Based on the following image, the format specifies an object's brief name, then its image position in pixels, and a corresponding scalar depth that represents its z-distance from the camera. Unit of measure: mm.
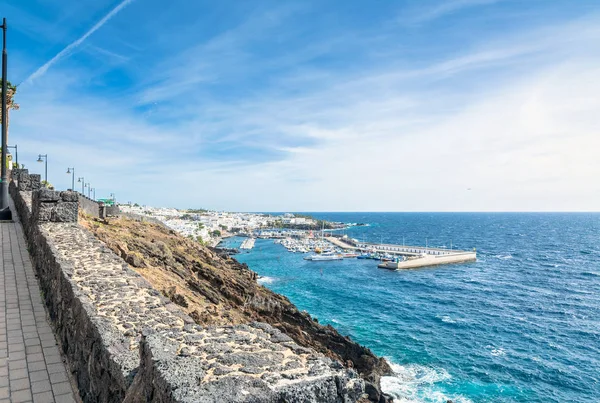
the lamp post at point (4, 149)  13984
